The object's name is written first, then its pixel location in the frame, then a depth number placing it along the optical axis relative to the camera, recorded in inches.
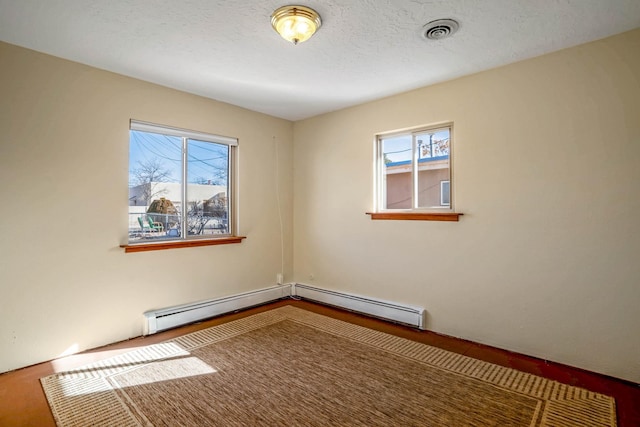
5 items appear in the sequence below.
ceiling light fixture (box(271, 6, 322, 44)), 75.7
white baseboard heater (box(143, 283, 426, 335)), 120.6
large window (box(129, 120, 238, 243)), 120.0
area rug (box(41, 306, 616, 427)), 70.7
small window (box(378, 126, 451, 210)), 123.0
